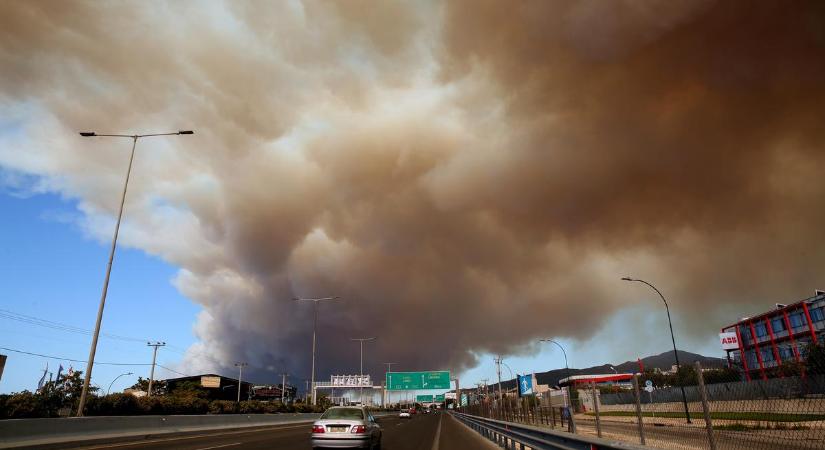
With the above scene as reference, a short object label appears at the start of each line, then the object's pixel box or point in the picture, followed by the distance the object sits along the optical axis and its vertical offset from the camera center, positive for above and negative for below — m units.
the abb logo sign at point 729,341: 105.06 +7.45
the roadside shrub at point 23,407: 25.52 -0.95
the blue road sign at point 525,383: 87.62 -0.64
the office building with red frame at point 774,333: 83.00 +7.93
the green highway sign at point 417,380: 79.19 +0.19
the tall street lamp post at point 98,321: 19.34 +2.99
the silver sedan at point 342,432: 13.74 -1.39
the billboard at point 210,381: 115.22 +0.97
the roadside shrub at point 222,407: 43.59 -1.99
